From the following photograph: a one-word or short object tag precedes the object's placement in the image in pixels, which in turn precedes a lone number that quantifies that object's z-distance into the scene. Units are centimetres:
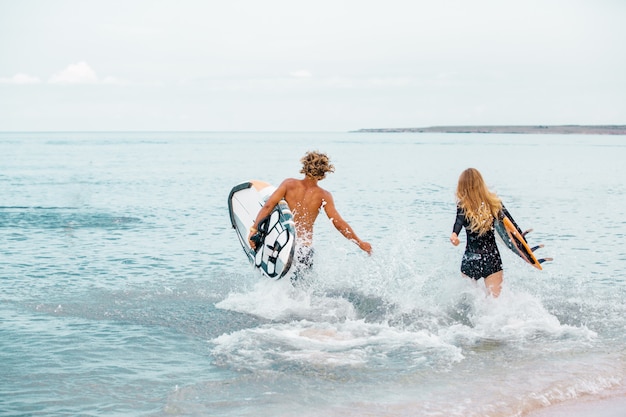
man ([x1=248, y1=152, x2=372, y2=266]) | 948
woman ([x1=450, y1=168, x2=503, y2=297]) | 872
